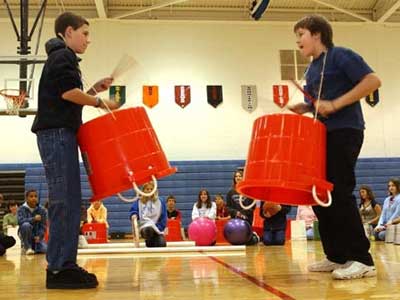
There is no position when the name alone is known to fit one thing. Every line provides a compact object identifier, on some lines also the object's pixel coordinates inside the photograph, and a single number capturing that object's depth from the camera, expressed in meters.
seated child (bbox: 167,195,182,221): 9.10
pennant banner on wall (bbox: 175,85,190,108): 11.78
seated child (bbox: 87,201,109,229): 9.34
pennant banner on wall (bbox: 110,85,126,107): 11.23
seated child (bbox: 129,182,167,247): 6.24
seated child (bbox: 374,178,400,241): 7.09
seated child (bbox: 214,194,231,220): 8.48
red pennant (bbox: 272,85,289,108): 11.87
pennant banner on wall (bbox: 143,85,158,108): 11.66
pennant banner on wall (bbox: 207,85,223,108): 11.85
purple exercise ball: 6.45
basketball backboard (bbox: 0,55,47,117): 7.17
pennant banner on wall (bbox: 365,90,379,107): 12.22
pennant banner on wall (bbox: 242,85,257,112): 11.87
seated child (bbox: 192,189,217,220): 8.24
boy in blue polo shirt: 2.62
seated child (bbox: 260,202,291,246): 6.77
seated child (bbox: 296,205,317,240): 7.98
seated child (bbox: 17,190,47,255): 5.99
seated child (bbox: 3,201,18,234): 8.20
